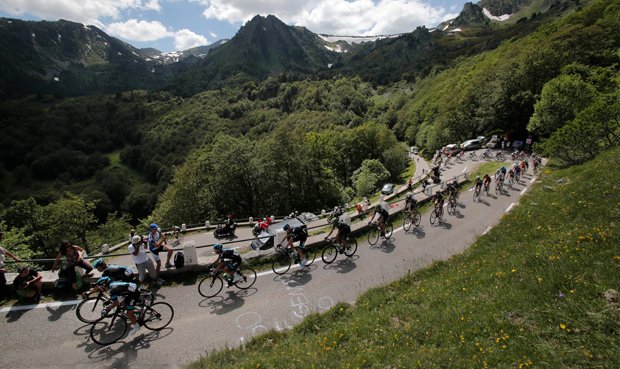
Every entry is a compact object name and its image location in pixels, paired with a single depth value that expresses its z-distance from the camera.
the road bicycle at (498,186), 24.62
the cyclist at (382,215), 15.22
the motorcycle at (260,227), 21.26
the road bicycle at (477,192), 22.80
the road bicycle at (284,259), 12.62
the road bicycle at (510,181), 26.36
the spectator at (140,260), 10.39
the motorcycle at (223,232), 24.05
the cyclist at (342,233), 13.51
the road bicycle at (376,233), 15.42
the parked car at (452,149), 53.45
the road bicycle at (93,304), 9.20
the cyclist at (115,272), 9.48
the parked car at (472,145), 54.03
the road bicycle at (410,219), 17.16
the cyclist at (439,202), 18.11
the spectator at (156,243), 11.91
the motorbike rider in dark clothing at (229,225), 24.25
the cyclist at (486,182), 23.32
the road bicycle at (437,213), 18.19
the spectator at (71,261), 10.46
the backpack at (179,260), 11.87
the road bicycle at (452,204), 20.25
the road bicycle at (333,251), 13.49
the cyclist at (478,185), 22.71
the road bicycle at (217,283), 10.97
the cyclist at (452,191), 20.20
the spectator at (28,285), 10.17
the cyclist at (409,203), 17.59
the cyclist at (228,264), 11.09
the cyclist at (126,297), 8.63
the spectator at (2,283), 10.34
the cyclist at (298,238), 12.73
